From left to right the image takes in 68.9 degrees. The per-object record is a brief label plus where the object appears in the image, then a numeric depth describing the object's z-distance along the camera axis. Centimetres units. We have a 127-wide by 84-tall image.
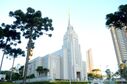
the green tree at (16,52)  1952
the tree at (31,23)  1557
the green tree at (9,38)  1785
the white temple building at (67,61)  6274
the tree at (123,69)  4147
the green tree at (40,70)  4959
